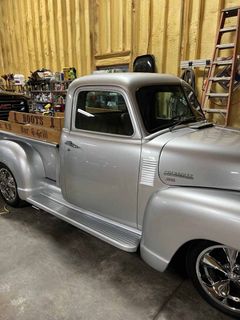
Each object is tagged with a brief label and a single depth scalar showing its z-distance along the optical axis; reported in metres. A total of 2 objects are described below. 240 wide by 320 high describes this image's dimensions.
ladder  3.63
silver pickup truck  1.66
